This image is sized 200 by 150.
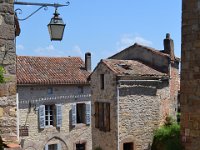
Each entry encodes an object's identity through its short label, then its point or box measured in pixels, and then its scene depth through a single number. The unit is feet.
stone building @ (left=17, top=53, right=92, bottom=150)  56.13
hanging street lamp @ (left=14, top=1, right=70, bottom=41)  18.60
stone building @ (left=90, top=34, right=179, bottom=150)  51.06
